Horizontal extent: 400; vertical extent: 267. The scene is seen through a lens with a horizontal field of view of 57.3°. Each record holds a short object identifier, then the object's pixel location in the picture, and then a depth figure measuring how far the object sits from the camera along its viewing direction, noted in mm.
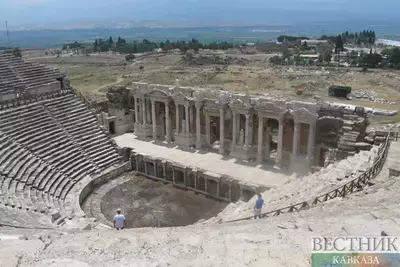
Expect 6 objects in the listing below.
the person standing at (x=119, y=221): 15141
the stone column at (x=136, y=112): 34750
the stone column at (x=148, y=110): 34162
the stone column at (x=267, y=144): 28391
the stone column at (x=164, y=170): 28000
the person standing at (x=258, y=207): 15162
